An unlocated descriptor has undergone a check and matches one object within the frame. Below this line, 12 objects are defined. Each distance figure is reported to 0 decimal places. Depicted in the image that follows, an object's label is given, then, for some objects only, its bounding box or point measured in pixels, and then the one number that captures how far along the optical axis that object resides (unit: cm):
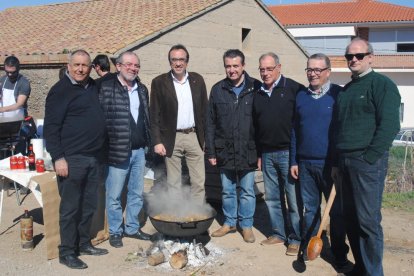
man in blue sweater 460
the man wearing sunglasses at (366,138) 395
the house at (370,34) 3067
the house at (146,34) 1197
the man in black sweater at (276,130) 509
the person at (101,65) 635
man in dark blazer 566
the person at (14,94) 789
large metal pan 488
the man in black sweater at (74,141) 462
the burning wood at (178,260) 491
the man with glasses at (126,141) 519
